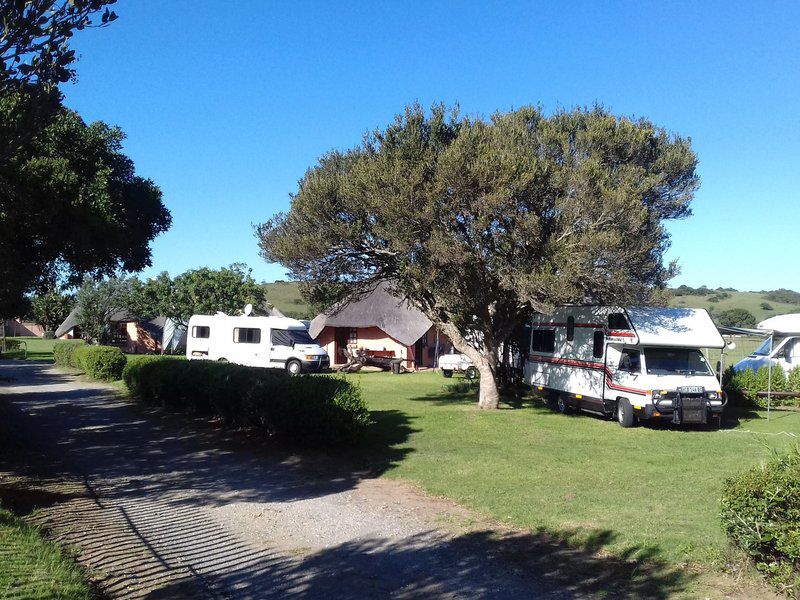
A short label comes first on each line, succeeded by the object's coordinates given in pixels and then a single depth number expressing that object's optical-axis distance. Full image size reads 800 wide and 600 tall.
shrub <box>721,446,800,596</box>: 4.80
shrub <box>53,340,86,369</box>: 31.43
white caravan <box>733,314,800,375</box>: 18.80
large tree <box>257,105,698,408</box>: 14.07
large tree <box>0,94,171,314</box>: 10.48
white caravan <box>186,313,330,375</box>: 29.73
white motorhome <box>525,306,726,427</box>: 14.31
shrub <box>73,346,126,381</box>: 24.33
